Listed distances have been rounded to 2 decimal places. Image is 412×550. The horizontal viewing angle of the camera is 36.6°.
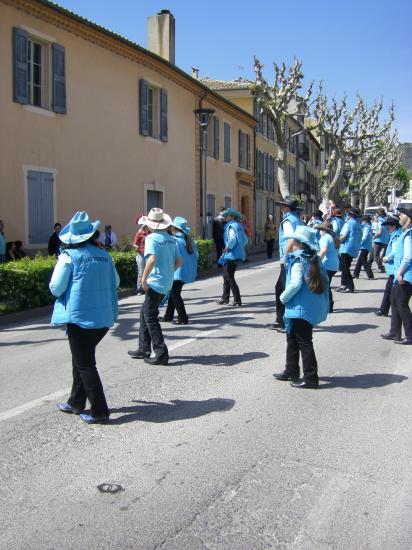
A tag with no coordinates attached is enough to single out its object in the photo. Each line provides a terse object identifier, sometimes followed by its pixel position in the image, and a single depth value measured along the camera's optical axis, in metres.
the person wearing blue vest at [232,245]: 10.98
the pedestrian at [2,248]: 13.29
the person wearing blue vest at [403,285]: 7.83
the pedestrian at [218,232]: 19.17
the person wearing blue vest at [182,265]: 9.21
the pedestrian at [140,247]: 12.18
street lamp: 20.05
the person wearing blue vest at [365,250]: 14.88
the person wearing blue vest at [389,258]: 8.86
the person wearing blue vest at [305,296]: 5.77
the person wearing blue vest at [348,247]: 13.19
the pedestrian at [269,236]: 25.62
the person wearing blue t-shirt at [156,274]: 6.83
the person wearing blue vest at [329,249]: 10.22
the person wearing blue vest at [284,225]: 8.12
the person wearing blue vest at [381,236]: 16.27
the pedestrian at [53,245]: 15.25
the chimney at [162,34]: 25.36
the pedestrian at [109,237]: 17.78
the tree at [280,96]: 29.92
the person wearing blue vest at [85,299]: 4.84
